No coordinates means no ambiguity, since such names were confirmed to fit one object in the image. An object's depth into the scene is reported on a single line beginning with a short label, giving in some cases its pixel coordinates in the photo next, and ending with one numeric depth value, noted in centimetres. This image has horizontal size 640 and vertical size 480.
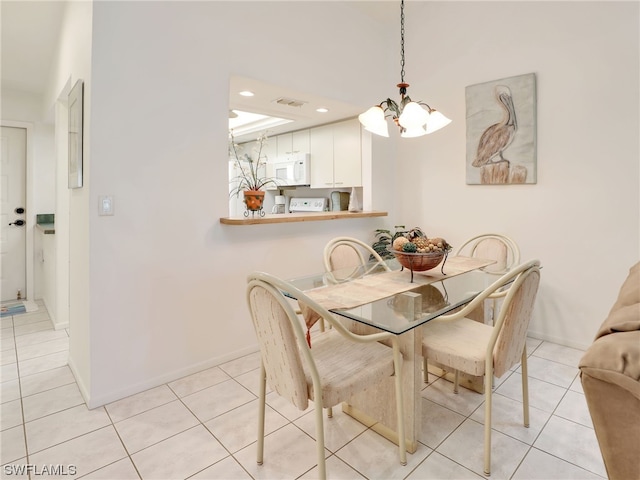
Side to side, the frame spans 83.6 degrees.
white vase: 377
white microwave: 452
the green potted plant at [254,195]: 271
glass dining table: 149
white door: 405
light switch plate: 199
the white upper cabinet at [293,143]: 457
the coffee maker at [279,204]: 543
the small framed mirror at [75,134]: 211
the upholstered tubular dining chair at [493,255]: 226
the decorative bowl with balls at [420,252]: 189
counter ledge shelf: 245
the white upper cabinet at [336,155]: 388
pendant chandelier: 184
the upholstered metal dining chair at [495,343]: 147
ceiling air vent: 306
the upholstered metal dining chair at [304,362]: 126
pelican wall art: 286
